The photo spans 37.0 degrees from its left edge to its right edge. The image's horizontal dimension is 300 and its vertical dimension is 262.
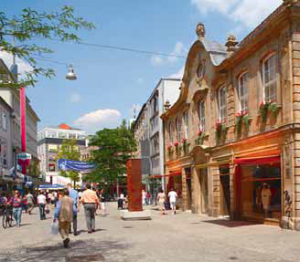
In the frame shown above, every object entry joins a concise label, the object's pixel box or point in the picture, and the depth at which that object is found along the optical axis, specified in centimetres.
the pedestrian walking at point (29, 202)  2851
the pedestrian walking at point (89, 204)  1543
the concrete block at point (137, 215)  2100
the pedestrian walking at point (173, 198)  2553
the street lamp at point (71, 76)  2191
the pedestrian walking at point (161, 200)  2535
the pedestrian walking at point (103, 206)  2583
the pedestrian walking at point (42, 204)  2389
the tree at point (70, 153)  7562
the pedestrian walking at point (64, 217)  1173
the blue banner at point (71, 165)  3847
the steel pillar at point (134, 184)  2148
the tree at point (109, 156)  5619
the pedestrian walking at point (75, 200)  1501
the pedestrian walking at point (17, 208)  1994
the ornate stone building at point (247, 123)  1485
